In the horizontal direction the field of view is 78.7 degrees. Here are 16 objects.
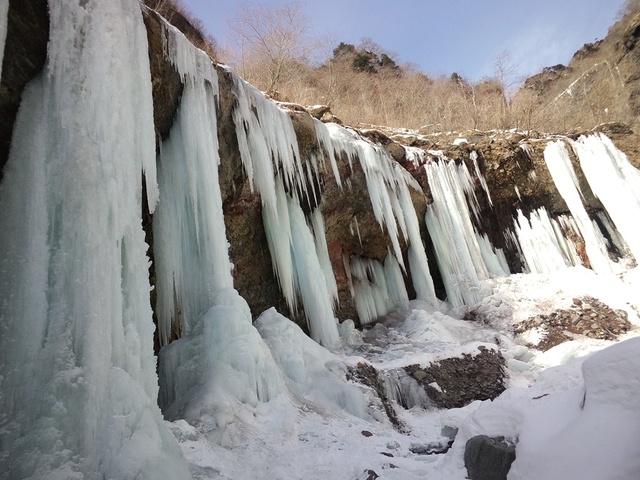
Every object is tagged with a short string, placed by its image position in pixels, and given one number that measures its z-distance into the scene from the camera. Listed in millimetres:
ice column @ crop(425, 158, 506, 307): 12320
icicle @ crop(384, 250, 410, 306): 12242
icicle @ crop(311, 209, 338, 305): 10273
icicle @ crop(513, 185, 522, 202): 14141
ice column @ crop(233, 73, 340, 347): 7730
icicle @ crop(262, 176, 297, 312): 8609
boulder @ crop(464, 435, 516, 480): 2259
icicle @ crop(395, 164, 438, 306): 11812
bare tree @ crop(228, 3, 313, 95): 17875
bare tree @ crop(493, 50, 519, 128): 22094
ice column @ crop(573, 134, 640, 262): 12742
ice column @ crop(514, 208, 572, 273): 13188
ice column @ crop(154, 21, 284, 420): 4727
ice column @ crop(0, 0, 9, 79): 2861
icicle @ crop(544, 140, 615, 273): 12680
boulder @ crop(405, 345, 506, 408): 6820
